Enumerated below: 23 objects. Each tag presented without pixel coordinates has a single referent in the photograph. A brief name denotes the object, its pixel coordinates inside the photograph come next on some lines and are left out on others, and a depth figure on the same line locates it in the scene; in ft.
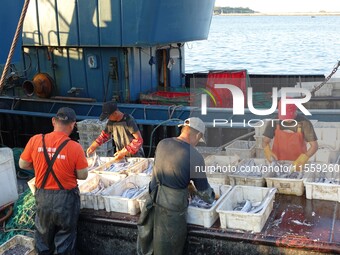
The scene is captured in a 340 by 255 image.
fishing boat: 31.76
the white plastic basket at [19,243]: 17.99
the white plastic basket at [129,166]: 21.11
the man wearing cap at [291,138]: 20.36
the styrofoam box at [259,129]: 25.33
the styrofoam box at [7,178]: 20.93
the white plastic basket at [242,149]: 23.79
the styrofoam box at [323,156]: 21.93
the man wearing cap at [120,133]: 22.09
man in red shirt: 16.78
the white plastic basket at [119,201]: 18.25
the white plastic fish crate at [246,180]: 19.54
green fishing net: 19.57
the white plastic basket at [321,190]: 18.07
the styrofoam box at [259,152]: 24.13
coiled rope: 20.05
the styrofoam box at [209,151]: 25.09
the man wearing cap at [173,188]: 15.74
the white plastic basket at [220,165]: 20.07
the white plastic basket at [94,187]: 18.90
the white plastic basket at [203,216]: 16.71
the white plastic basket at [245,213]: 16.31
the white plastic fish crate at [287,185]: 18.83
